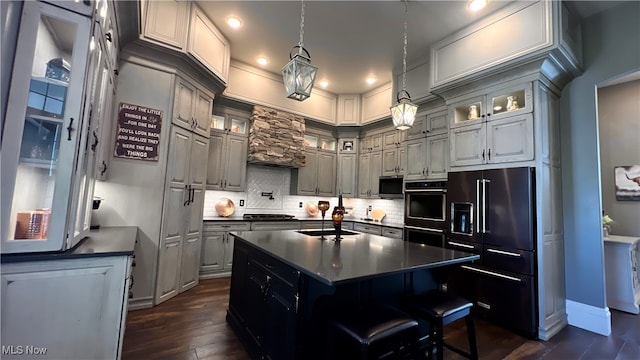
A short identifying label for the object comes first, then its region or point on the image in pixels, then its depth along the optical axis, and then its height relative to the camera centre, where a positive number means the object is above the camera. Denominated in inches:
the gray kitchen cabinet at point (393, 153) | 188.5 +33.7
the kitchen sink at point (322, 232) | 113.6 -15.8
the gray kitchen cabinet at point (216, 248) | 162.2 -35.1
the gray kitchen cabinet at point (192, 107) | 129.1 +42.9
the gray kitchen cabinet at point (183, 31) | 114.6 +72.6
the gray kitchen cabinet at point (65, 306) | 52.0 -25.6
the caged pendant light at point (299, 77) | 77.0 +34.3
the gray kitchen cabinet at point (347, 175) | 222.7 +18.6
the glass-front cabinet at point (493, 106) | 117.1 +47.3
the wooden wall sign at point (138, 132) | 113.7 +23.9
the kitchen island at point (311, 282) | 62.9 -24.1
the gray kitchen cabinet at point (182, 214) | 124.6 -12.2
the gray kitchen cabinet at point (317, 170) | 213.3 +20.8
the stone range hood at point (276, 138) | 184.4 +39.5
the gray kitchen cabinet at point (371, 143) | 209.3 +44.3
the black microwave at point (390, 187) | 190.5 +8.9
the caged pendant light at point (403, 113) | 94.3 +30.5
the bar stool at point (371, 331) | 55.2 -28.1
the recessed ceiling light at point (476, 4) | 112.4 +83.6
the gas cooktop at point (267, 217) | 187.0 -16.9
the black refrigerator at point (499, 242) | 109.3 -16.9
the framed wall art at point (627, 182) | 159.3 +16.9
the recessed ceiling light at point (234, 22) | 137.7 +88.3
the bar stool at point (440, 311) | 68.4 -28.4
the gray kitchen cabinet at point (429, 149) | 151.2 +30.7
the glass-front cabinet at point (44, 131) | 51.3 +10.7
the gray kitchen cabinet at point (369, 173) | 207.3 +19.6
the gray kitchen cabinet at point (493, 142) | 114.8 +28.8
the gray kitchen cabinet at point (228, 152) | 174.6 +26.7
